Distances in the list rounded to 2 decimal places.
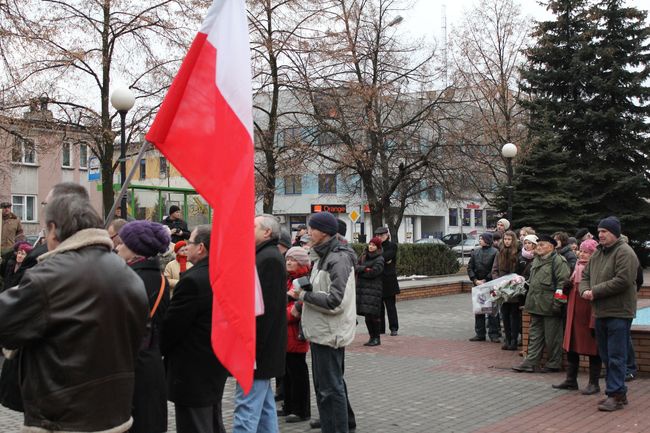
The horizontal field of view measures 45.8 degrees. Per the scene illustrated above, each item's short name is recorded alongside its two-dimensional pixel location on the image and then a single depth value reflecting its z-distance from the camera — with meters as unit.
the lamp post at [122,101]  15.00
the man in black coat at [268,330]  5.25
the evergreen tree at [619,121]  30.59
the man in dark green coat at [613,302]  7.75
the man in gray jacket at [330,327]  6.14
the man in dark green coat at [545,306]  9.77
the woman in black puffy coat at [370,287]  12.03
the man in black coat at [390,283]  13.62
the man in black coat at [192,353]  4.54
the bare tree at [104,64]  19.61
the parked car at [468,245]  51.77
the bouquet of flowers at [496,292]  11.52
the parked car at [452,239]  58.47
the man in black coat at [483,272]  13.13
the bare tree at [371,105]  25.33
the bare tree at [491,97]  29.89
